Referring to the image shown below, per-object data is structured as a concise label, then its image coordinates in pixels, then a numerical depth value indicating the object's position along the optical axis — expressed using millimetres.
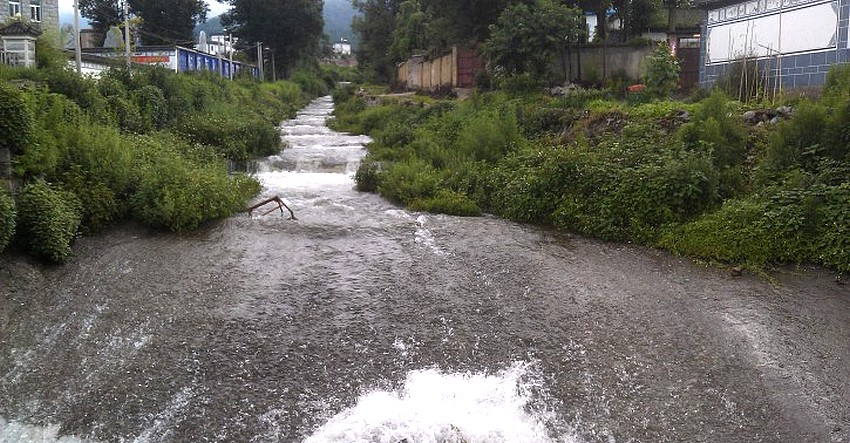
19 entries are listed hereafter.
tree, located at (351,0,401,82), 63156
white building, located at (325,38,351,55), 150500
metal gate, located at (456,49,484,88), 29420
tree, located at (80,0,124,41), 55594
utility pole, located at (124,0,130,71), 23606
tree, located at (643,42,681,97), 16859
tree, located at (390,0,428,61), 47000
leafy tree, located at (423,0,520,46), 26375
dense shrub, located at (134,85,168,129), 17094
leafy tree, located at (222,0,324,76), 61875
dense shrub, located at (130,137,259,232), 11422
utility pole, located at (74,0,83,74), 18895
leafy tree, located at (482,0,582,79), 21953
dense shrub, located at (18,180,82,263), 9555
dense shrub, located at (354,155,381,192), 15227
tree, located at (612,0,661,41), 26781
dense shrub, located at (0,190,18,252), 8859
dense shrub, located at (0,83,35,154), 9719
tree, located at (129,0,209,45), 55844
